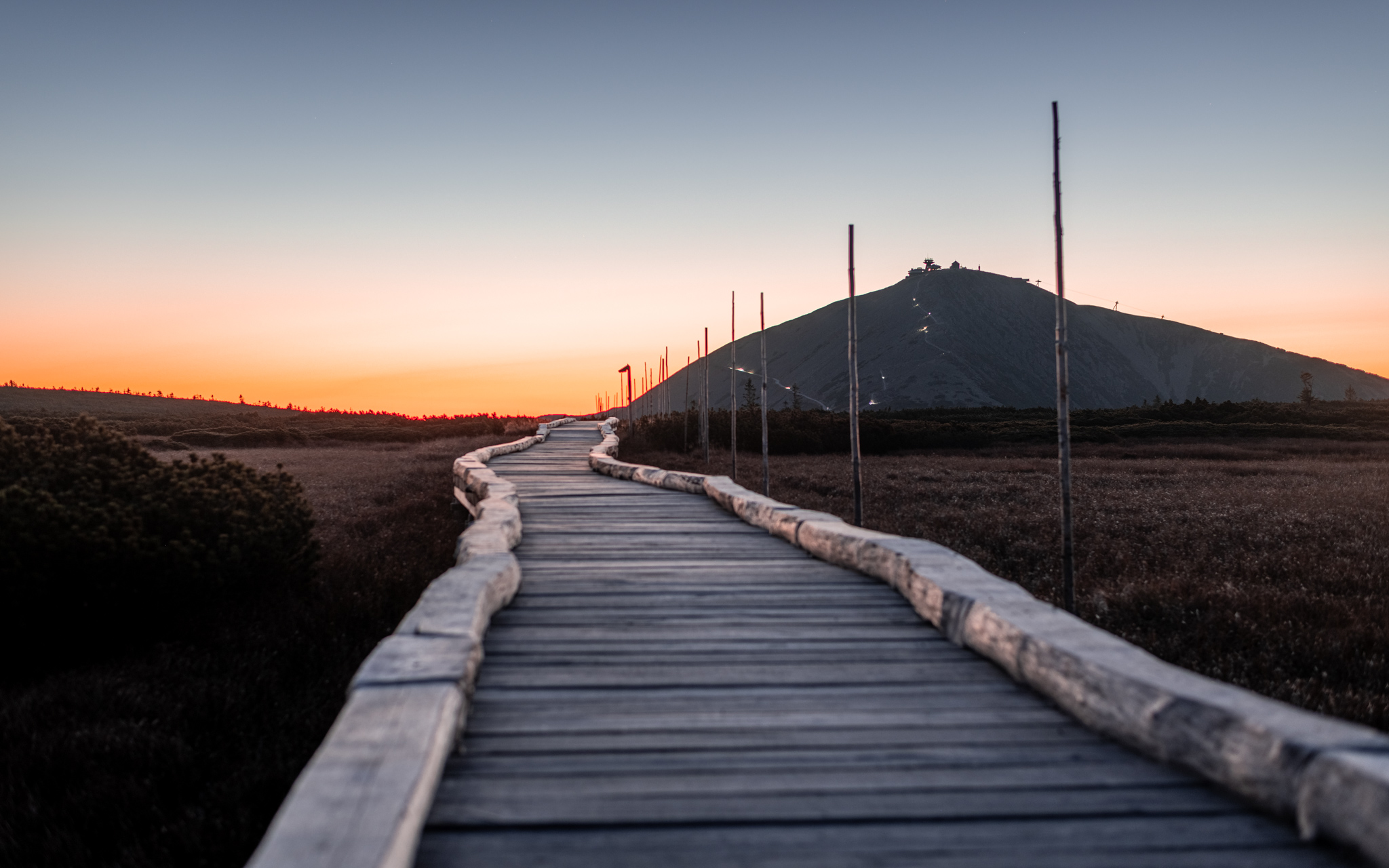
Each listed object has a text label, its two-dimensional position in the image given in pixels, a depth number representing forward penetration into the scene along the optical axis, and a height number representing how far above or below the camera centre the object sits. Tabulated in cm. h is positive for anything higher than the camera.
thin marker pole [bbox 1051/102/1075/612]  779 -9
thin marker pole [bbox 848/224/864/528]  1223 -14
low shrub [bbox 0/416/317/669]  580 -84
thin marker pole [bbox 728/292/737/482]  2048 +249
